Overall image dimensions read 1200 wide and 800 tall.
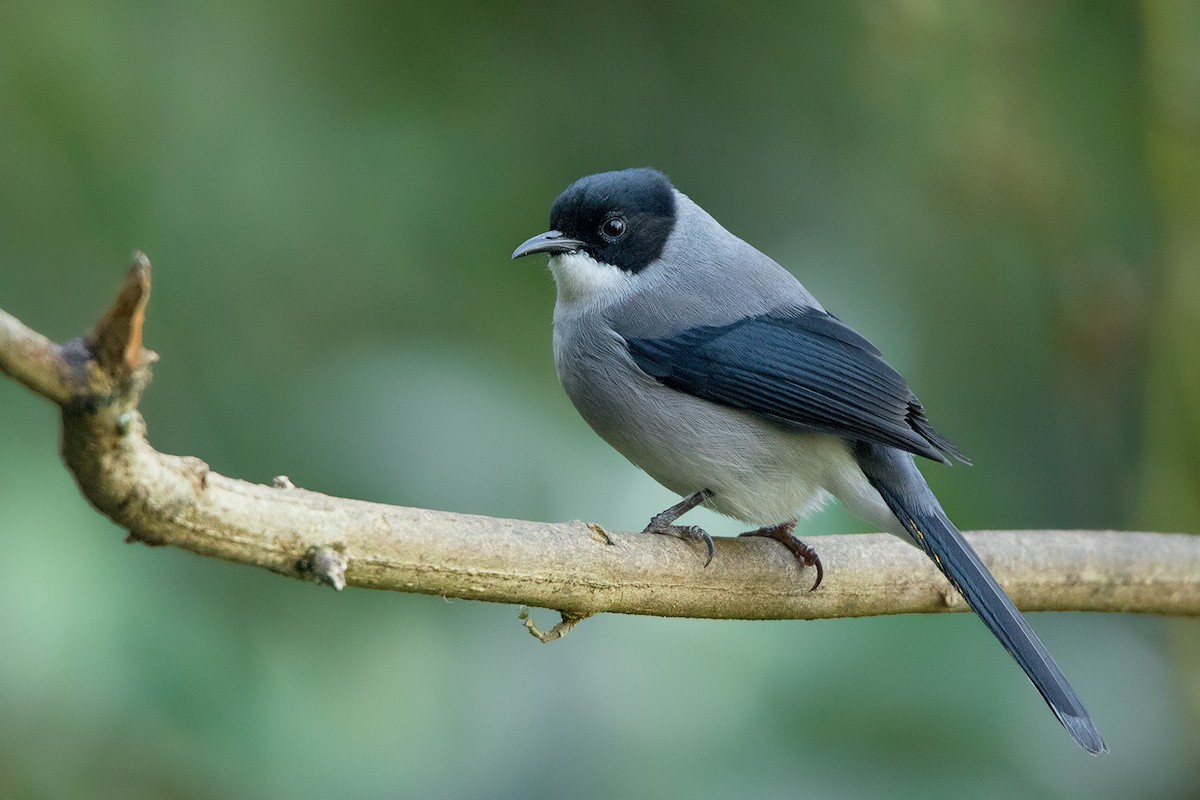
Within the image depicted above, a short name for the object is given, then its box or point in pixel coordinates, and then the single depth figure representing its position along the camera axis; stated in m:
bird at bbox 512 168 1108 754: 5.42
